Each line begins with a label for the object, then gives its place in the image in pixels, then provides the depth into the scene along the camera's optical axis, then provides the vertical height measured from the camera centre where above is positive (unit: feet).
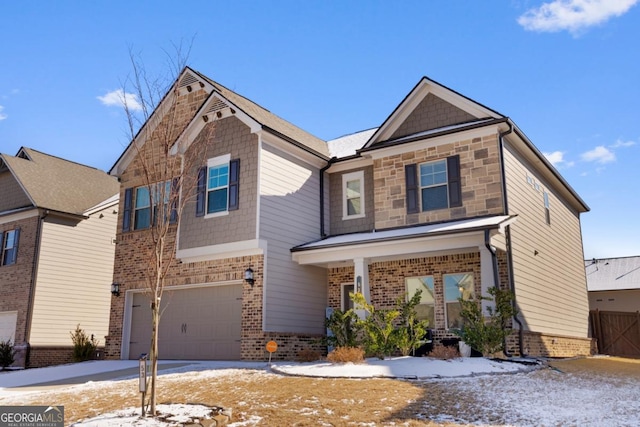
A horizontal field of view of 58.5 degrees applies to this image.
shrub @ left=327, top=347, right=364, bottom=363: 37.14 -1.57
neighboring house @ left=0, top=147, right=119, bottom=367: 67.56 +8.87
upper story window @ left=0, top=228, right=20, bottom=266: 71.51 +10.49
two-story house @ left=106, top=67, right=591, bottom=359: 48.42 +8.89
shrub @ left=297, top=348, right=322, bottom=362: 46.93 -2.00
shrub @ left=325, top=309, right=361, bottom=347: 43.29 +0.18
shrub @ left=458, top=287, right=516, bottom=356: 40.16 +0.55
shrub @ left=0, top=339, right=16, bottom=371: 64.85 -2.89
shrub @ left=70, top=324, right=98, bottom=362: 62.34 -1.90
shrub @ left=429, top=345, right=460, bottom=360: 38.40 -1.42
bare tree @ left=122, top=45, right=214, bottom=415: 25.50 +7.17
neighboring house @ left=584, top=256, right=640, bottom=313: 91.56 +7.34
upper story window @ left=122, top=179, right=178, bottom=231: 60.70 +12.88
